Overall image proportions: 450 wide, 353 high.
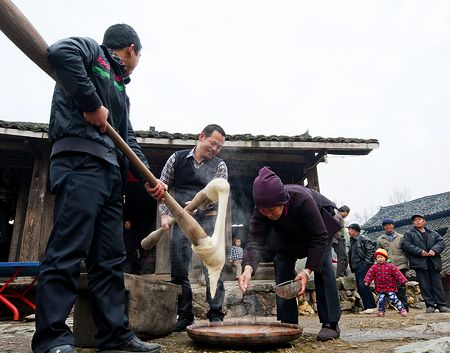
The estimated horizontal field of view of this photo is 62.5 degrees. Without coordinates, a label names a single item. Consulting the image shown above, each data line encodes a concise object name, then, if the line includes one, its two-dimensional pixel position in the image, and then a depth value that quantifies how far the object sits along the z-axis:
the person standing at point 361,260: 8.38
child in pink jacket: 7.37
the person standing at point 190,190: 4.07
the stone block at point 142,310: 2.97
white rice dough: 2.86
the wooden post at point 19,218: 8.88
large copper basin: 2.59
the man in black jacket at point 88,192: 2.10
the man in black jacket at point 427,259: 7.51
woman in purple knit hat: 3.20
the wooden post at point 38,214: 7.55
